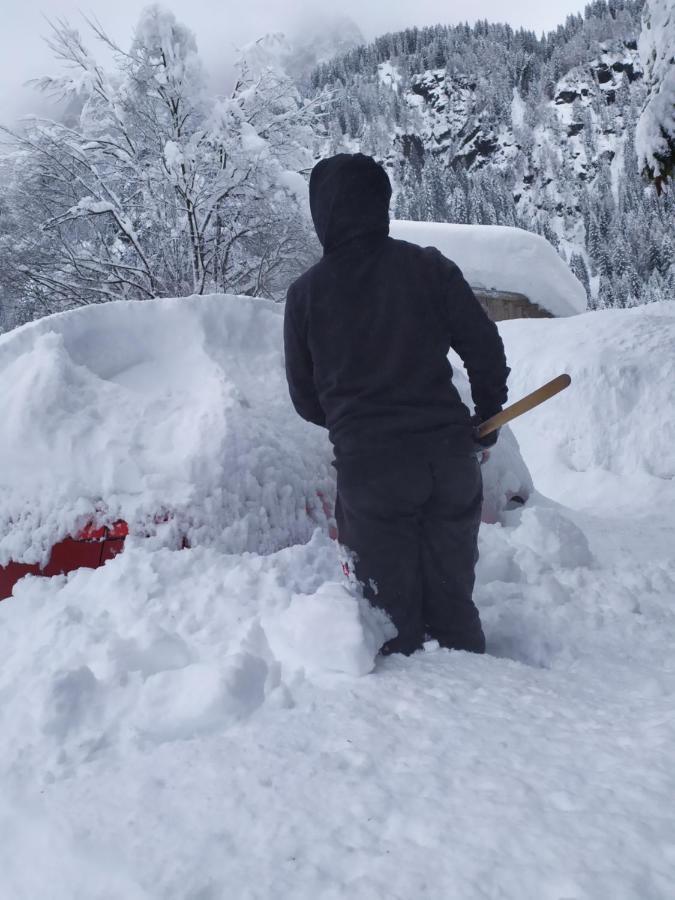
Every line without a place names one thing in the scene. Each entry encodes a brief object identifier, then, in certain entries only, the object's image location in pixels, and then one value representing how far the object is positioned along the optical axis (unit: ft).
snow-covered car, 7.16
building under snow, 42.42
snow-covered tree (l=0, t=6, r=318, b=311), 37.17
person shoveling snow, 6.59
